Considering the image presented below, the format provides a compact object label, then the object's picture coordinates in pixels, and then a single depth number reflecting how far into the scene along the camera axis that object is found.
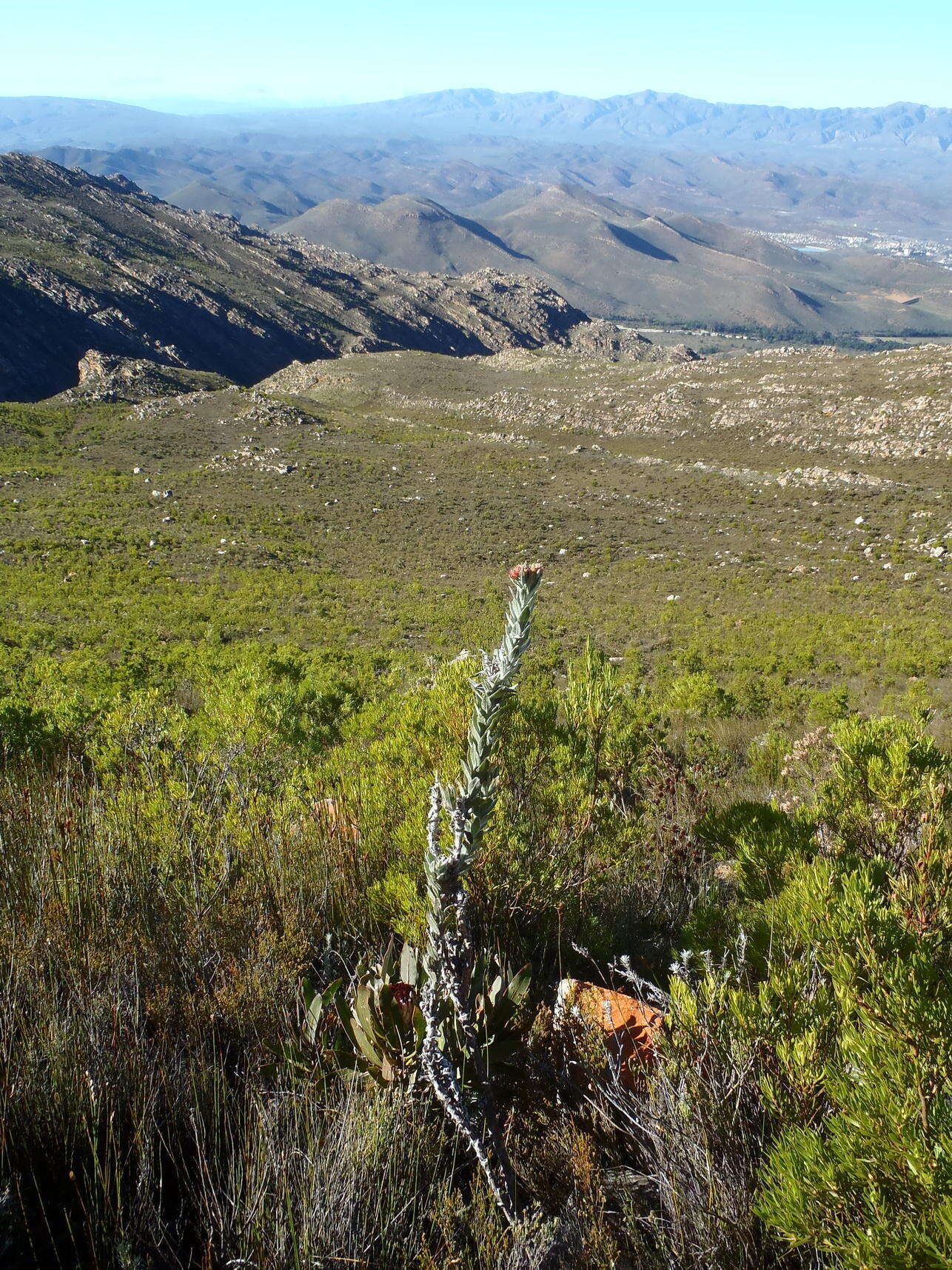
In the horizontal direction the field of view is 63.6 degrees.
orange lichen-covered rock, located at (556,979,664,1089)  2.25
